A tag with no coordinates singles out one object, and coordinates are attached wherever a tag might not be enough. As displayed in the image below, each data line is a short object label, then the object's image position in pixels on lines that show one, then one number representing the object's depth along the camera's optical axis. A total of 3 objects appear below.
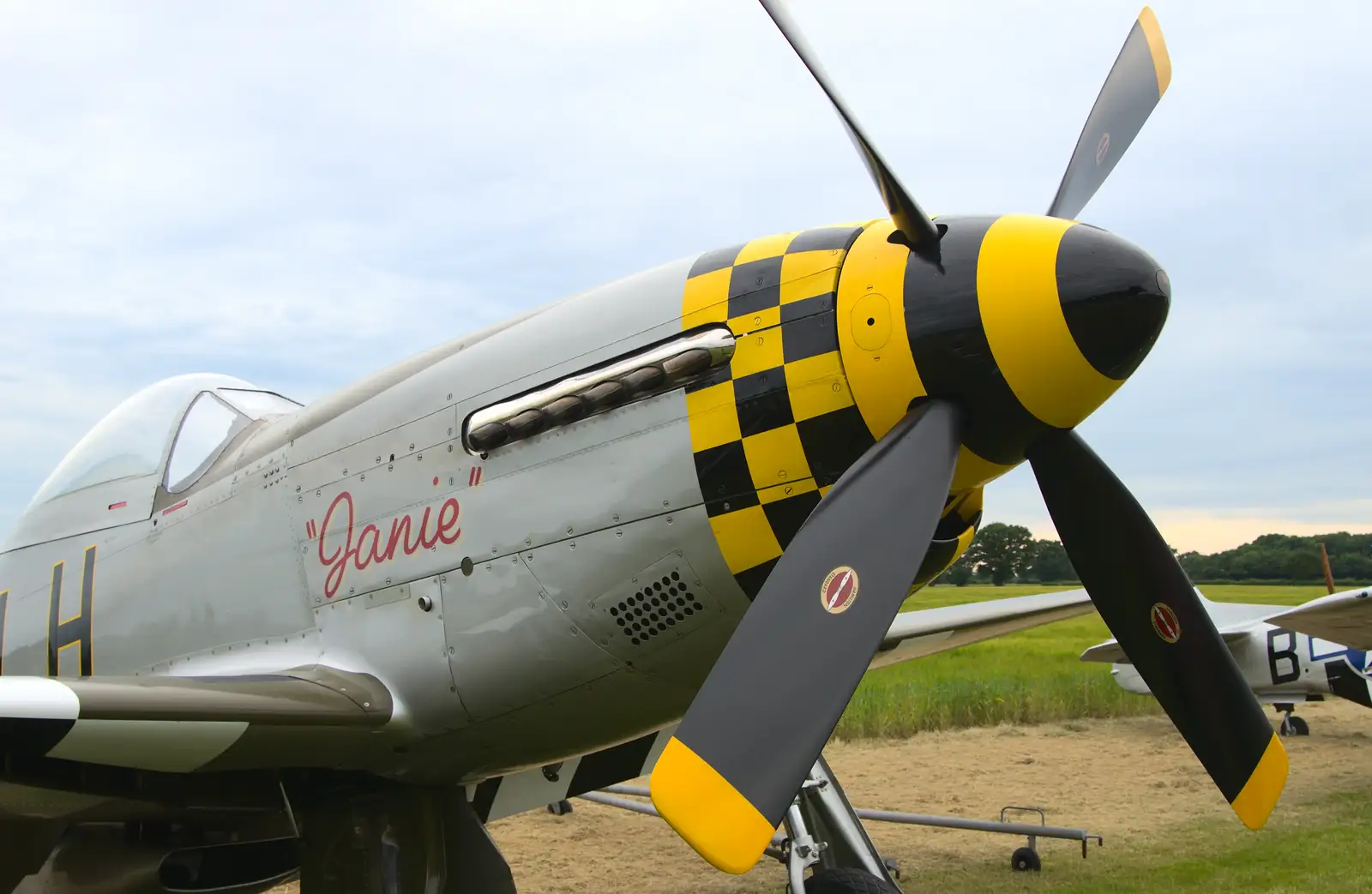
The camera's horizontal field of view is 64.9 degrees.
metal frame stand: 5.04
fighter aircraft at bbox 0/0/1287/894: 2.90
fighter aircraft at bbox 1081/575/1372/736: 12.40
